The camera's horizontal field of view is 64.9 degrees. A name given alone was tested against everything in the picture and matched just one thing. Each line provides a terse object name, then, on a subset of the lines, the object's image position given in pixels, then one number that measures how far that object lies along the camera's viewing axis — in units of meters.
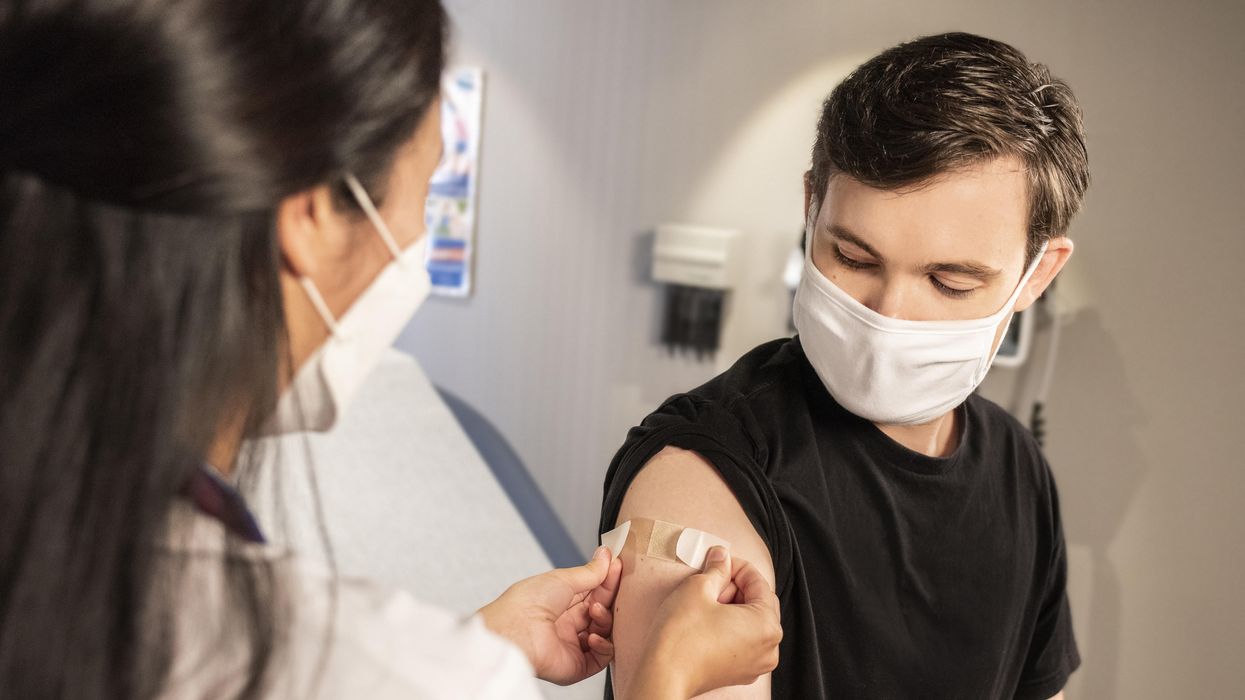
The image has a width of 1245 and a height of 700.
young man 1.06
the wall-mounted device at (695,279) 2.85
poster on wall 3.29
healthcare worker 0.54
